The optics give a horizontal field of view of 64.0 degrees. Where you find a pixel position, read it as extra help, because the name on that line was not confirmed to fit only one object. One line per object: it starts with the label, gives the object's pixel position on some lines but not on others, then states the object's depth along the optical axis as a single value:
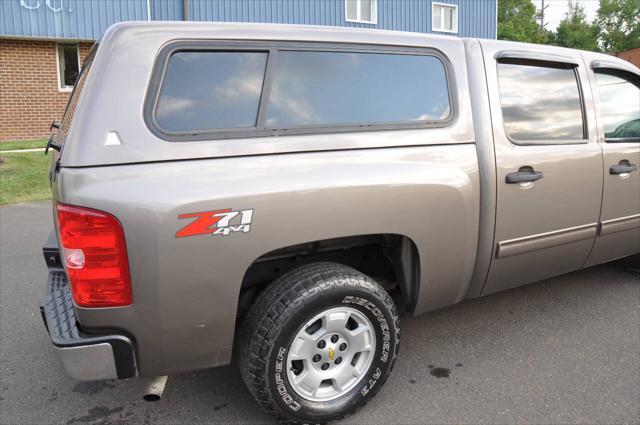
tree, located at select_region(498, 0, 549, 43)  46.59
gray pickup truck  2.03
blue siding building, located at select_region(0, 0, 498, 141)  12.97
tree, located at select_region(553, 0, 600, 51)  52.47
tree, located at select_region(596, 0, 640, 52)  51.91
